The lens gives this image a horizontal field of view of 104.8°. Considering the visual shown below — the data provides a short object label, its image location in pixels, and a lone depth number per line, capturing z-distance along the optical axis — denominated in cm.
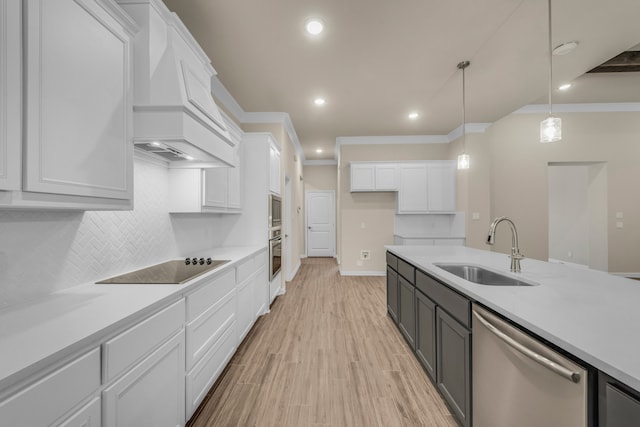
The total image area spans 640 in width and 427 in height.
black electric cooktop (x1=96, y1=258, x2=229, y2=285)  153
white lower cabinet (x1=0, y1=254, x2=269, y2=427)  71
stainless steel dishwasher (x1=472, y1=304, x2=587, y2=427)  79
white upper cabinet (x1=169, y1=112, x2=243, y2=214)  228
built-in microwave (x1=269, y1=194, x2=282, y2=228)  344
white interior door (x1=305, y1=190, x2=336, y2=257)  769
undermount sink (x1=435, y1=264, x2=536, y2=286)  177
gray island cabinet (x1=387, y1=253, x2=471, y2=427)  138
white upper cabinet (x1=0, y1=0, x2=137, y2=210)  85
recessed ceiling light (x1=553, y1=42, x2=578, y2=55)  240
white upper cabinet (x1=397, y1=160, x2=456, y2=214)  491
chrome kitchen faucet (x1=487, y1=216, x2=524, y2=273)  170
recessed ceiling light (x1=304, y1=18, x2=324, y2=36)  208
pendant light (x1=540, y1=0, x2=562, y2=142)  187
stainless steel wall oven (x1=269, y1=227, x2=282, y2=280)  338
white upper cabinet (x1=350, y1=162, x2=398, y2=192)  505
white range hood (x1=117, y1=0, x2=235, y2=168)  141
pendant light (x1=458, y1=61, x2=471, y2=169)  272
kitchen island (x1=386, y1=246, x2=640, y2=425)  71
